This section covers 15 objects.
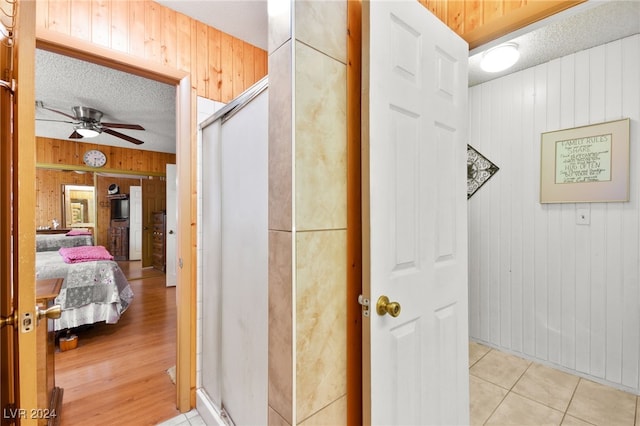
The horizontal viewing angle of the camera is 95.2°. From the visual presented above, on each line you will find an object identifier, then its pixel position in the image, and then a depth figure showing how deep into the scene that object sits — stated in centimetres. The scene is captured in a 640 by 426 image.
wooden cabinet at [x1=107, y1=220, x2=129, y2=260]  728
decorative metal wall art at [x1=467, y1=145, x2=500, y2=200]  269
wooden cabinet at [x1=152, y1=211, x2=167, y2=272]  598
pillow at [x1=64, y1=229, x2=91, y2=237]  535
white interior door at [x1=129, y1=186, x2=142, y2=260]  723
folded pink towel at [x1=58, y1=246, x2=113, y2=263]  332
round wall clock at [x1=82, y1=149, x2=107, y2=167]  532
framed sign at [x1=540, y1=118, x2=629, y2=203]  203
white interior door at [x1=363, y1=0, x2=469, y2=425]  95
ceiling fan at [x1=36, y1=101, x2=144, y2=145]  343
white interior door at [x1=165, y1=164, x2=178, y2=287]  496
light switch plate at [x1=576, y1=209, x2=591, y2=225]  218
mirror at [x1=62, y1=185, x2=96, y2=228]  632
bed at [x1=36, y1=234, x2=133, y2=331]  284
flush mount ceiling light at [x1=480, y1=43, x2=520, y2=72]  204
